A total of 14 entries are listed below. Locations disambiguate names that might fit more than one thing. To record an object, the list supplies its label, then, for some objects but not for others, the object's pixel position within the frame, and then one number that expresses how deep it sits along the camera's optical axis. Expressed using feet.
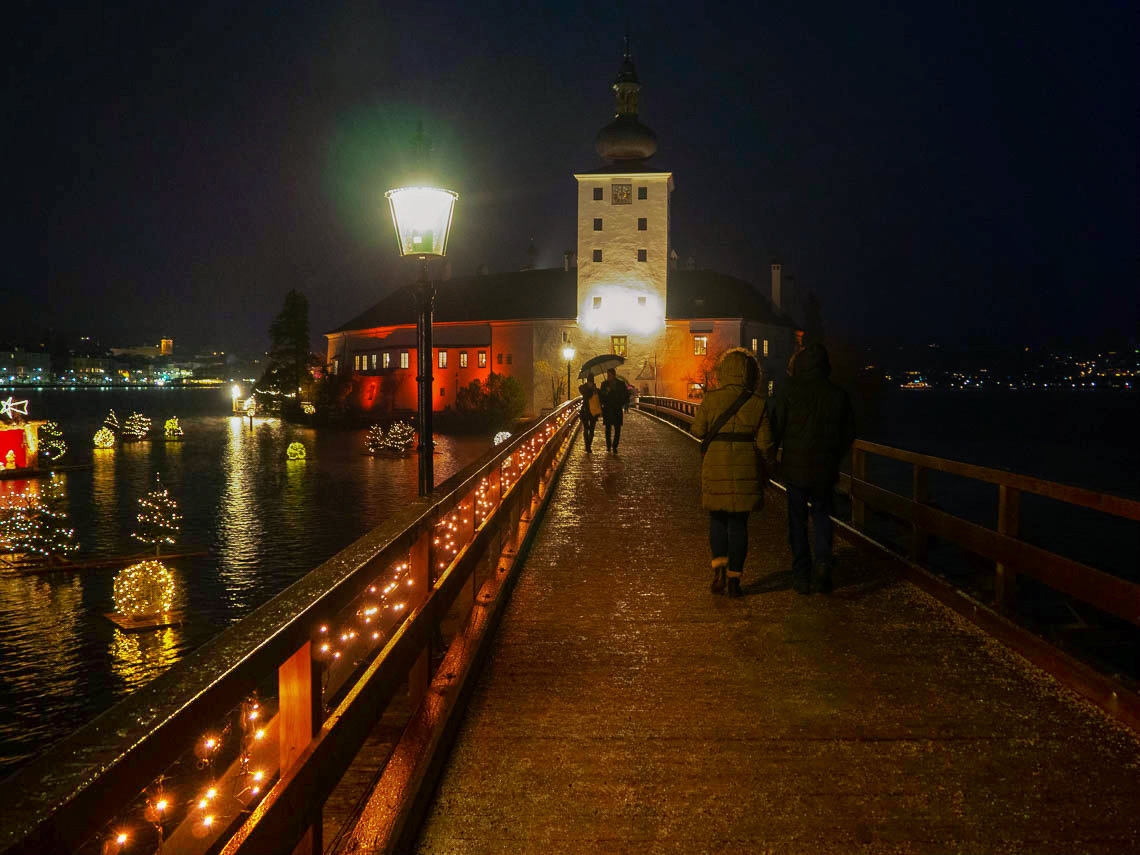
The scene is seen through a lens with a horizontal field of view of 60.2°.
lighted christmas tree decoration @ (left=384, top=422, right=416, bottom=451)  152.66
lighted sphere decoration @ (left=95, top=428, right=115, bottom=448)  157.07
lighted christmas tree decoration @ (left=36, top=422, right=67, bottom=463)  128.77
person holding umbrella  69.77
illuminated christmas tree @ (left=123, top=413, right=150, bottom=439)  176.65
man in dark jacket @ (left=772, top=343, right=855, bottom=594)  26.03
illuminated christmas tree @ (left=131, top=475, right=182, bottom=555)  64.75
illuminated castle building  234.58
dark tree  284.20
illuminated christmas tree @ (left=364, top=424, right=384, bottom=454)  154.30
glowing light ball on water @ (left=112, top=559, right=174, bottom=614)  48.52
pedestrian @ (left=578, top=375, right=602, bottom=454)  74.18
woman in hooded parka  25.12
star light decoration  114.49
